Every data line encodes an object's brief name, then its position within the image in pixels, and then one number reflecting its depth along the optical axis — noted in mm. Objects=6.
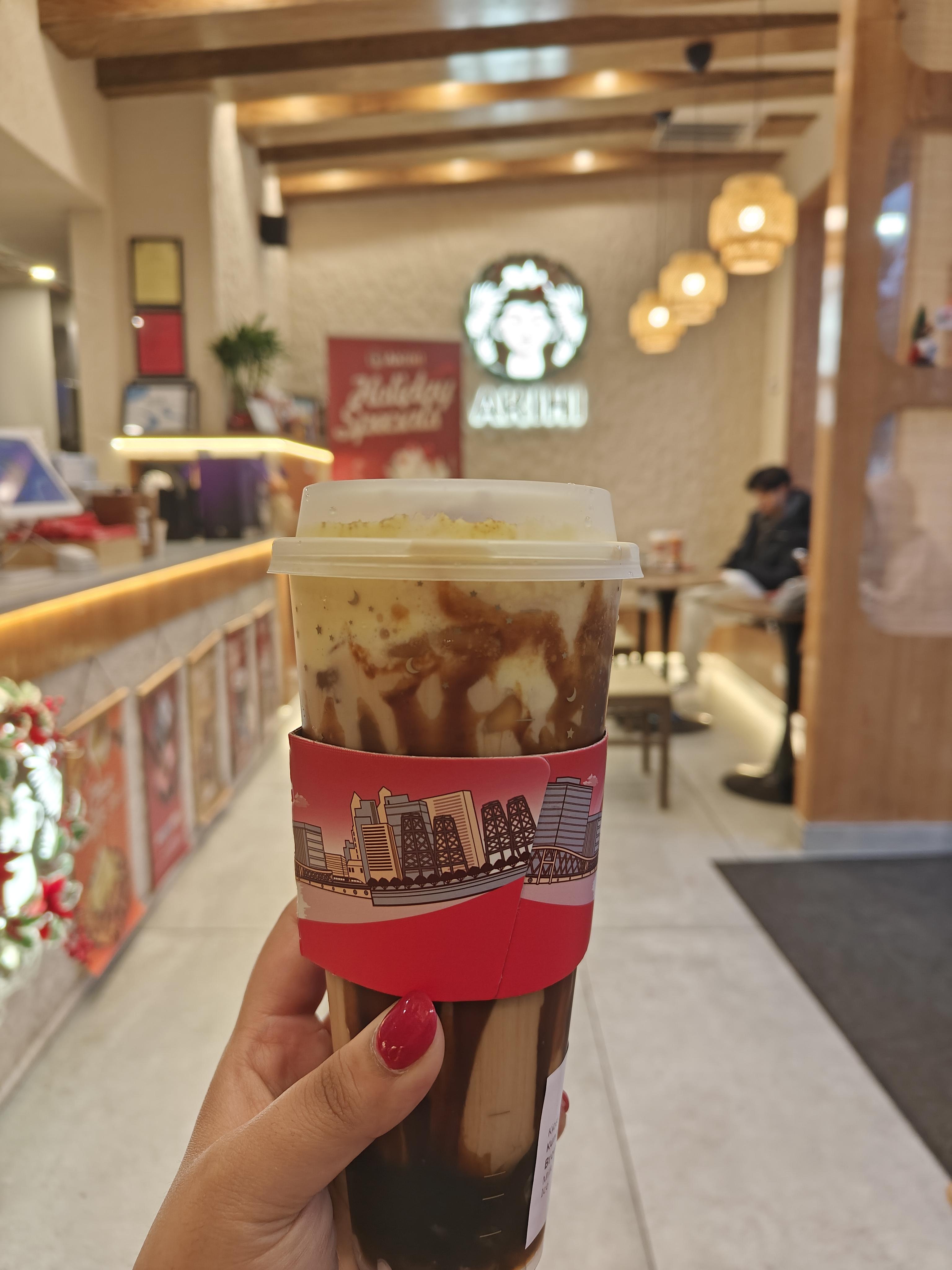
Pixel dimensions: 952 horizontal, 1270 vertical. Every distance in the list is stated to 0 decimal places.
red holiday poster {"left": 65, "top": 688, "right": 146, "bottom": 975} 2111
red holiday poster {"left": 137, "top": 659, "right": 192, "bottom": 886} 2645
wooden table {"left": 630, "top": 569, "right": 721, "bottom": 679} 4727
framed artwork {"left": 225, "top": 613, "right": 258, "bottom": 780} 3625
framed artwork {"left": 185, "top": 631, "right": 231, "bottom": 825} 3107
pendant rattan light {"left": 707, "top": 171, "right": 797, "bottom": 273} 4008
